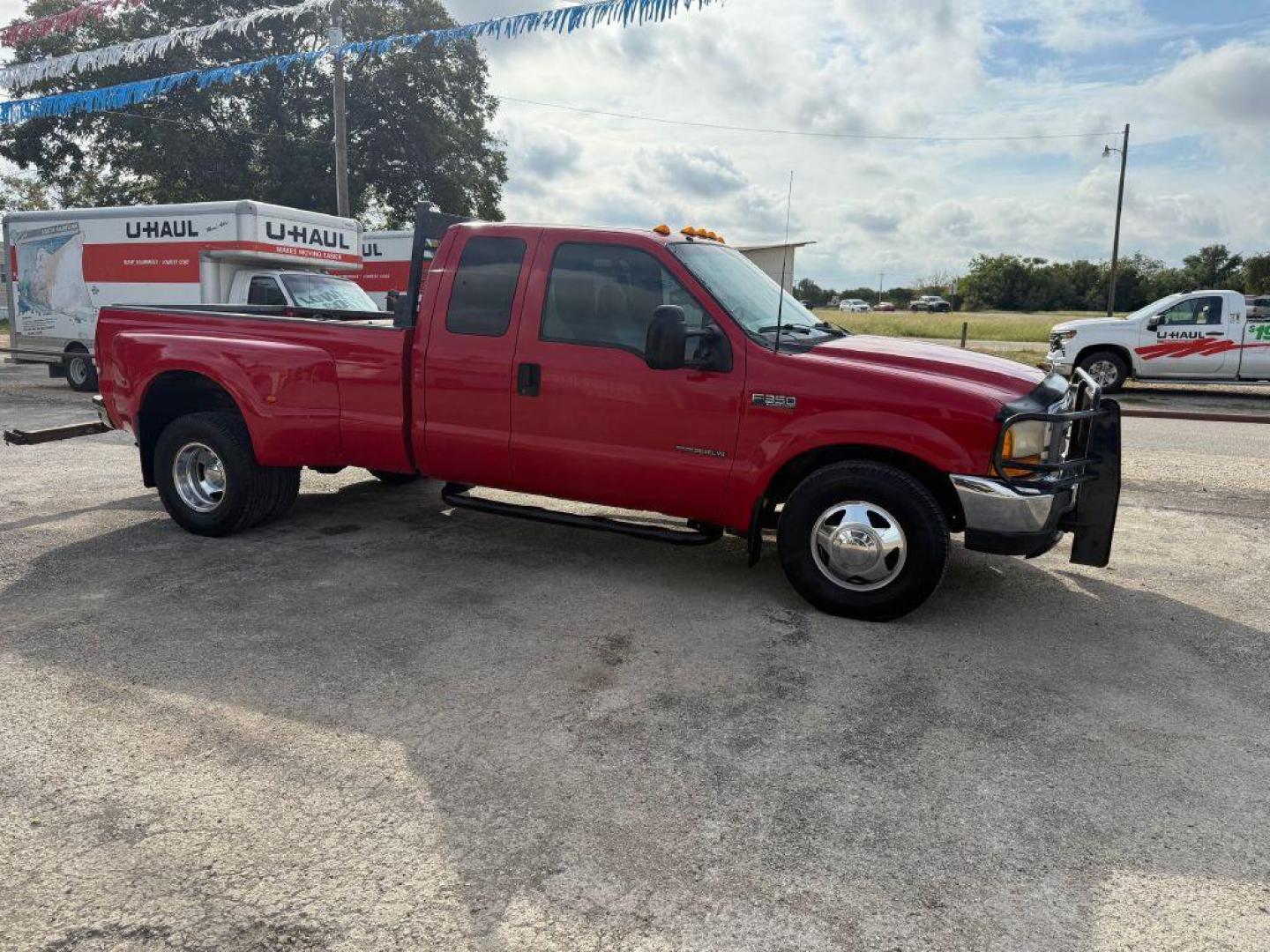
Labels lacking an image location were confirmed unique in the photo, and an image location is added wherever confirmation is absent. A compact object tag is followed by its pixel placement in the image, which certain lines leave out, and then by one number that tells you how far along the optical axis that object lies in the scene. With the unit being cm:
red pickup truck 438
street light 3234
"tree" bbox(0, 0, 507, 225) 2809
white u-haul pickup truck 1540
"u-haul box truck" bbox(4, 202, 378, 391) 1364
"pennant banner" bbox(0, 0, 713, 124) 1214
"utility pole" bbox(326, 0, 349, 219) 1861
